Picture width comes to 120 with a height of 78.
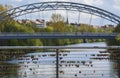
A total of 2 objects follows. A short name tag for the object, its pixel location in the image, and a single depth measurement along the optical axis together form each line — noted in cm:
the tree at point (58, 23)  5771
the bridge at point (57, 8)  3928
